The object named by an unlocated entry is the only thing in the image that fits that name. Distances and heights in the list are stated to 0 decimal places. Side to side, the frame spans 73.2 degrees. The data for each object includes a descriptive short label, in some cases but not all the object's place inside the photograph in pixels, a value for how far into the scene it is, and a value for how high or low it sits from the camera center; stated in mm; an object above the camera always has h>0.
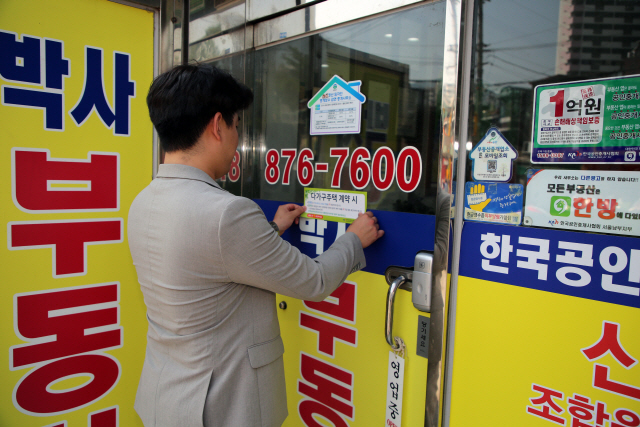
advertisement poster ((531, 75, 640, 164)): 922 +152
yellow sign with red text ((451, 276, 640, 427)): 946 -412
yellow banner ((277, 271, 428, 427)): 1314 -609
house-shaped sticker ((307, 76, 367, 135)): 1437 +256
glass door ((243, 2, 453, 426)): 1267 +15
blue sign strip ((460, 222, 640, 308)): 929 -172
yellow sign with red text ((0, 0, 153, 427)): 1569 -121
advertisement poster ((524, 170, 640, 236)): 924 -26
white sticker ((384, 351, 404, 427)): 1325 -642
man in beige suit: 1051 -236
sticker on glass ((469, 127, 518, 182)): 1089 +74
